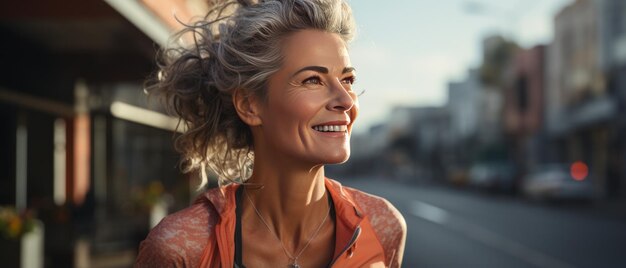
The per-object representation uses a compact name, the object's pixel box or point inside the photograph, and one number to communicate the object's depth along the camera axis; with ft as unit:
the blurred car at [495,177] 133.49
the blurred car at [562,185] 97.09
